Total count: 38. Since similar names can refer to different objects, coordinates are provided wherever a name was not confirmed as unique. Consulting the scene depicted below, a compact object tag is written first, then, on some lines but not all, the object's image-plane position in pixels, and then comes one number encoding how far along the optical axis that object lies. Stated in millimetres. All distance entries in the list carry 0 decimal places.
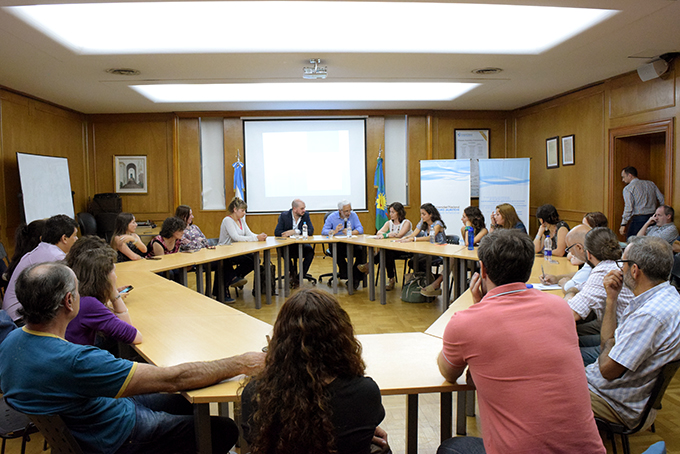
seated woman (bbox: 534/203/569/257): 4758
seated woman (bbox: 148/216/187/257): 5117
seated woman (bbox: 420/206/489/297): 5559
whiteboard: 6789
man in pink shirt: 1359
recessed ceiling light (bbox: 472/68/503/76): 6117
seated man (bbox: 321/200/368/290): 6649
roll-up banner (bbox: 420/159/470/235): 8656
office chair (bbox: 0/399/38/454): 1980
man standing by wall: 6211
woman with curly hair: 1278
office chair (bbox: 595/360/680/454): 1824
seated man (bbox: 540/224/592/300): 2930
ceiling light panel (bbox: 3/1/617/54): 4254
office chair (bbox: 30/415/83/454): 1542
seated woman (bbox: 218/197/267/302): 5973
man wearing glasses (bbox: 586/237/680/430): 1825
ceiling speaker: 5630
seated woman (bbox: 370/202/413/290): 6383
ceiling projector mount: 5734
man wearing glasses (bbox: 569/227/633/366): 2408
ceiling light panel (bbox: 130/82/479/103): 7273
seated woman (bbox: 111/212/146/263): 4848
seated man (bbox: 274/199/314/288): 6684
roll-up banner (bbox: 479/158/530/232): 8453
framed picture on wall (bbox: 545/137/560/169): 8156
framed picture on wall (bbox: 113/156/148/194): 9125
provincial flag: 9047
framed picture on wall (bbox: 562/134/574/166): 7755
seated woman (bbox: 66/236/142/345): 2168
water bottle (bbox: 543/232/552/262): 4669
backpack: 5726
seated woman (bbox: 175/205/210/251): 5516
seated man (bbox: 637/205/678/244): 5355
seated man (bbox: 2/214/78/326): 3196
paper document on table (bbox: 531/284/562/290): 3314
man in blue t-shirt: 1528
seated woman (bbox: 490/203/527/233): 5129
